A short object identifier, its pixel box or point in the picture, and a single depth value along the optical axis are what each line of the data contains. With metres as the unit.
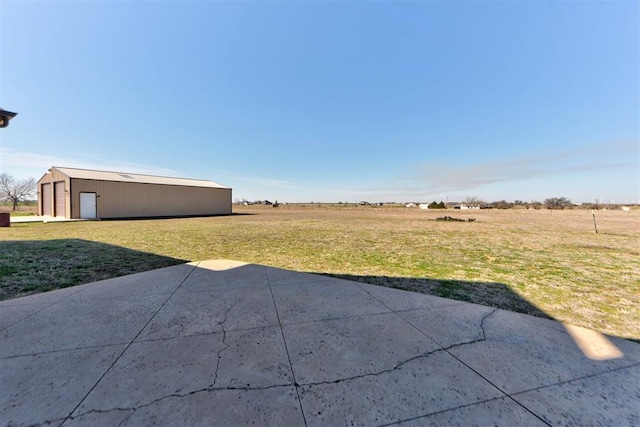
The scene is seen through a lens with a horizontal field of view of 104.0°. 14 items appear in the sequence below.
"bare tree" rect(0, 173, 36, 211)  35.84
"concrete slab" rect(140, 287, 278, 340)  2.98
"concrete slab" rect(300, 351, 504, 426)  1.78
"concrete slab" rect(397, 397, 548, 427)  1.73
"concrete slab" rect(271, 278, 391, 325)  3.41
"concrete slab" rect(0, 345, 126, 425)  1.75
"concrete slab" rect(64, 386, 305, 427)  1.69
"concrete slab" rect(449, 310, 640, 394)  2.22
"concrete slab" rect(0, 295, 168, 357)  2.61
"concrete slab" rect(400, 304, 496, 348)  2.87
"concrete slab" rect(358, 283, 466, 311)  3.76
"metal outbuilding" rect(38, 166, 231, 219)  20.52
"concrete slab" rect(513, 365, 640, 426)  1.79
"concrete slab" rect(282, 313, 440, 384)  2.28
